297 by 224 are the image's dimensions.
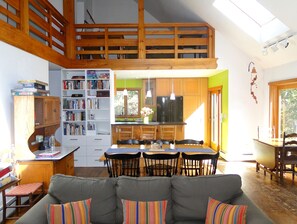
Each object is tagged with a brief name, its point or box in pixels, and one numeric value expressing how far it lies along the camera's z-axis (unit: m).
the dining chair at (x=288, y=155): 4.55
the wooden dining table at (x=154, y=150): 3.92
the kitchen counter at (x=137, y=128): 6.06
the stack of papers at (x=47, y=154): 3.74
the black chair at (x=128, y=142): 4.78
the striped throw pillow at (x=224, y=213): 2.04
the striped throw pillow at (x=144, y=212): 2.13
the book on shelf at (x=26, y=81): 3.60
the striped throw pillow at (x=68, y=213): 2.07
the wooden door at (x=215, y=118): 7.17
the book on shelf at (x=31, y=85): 3.59
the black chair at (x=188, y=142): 4.71
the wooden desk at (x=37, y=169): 3.59
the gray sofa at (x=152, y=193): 2.29
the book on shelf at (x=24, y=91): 3.48
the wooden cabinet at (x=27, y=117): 3.44
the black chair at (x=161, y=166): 3.41
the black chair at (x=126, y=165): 3.44
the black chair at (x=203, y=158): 3.44
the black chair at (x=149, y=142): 4.67
